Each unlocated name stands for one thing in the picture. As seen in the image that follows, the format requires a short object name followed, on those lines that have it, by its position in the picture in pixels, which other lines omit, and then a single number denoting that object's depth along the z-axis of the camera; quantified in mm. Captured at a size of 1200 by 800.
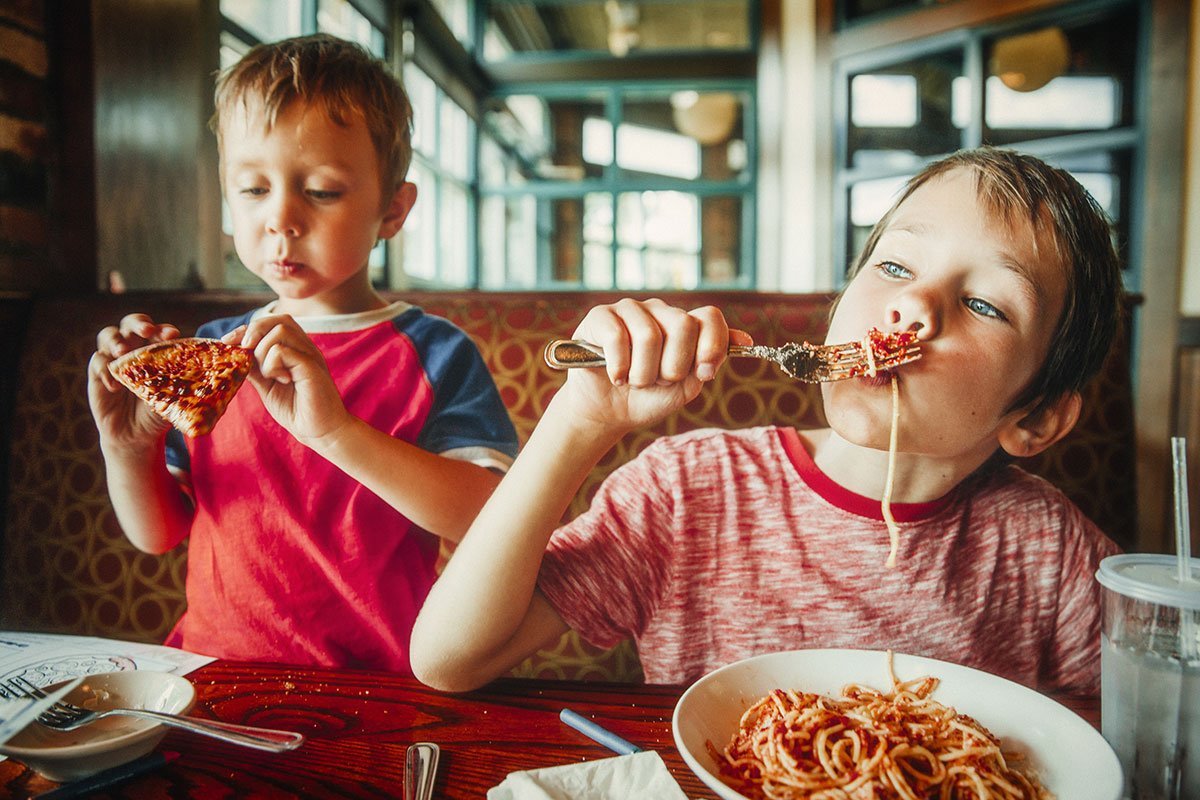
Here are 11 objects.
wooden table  528
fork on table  537
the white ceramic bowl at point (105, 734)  498
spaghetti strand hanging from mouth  651
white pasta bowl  501
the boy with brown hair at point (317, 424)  739
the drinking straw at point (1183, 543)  485
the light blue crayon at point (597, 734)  572
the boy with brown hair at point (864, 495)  657
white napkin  517
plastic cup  487
